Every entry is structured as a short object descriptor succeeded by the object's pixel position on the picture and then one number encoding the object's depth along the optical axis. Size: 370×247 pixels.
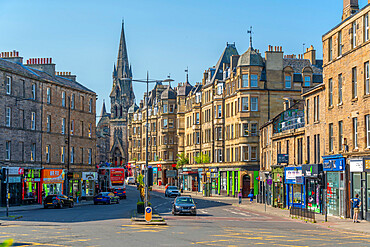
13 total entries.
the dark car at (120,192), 72.00
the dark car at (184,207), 38.94
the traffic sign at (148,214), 29.45
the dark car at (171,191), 72.70
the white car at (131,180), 136.50
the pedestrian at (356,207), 32.66
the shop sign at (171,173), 107.31
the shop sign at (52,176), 60.65
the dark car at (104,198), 58.84
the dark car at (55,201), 50.62
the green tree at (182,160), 99.44
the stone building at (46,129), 55.47
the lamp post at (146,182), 29.91
